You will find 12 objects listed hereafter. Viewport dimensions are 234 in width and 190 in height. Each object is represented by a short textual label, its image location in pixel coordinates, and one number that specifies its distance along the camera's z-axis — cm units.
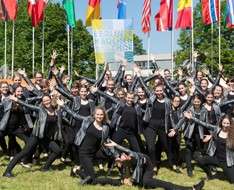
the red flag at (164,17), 3044
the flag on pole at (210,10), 3106
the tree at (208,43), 5522
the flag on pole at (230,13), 3148
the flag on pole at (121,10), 3075
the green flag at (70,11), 3241
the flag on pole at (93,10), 2987
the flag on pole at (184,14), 3019
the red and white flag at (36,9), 3232
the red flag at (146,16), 3110
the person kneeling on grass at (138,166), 986
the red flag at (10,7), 3241
